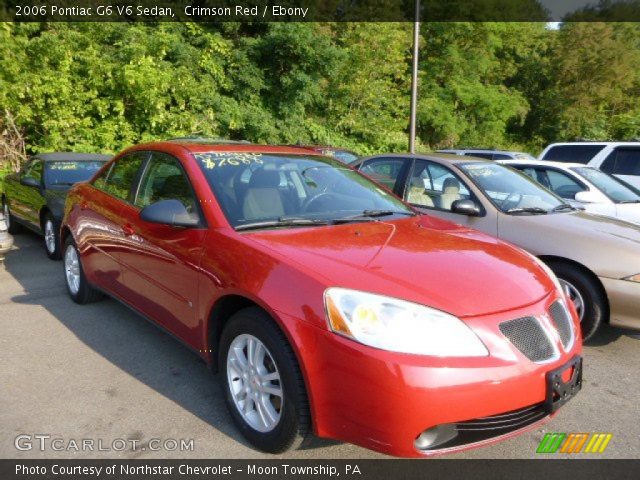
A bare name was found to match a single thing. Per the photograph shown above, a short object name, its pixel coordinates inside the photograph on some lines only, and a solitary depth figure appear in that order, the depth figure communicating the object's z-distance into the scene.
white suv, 9.80
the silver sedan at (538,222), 4.01
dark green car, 6.75
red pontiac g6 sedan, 2.19
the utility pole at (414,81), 14.48
